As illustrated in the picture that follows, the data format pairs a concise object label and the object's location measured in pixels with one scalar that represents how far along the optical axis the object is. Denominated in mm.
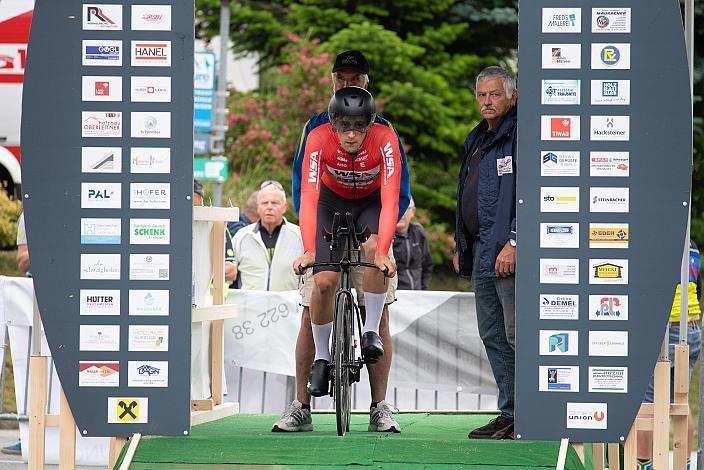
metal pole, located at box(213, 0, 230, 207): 42125
